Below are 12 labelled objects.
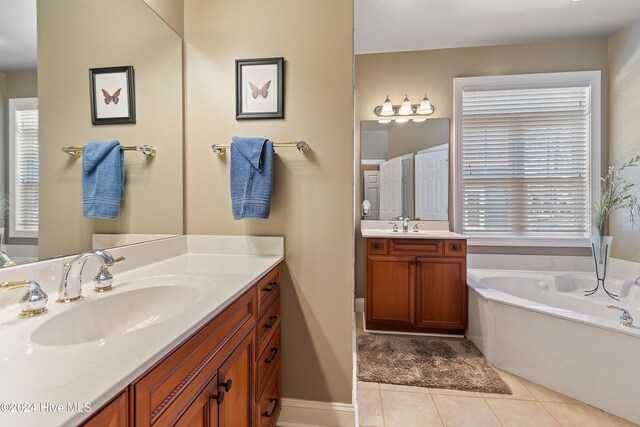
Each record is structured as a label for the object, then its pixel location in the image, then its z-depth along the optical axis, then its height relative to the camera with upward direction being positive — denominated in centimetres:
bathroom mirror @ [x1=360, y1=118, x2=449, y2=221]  286 +42
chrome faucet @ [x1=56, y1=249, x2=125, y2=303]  82 -22
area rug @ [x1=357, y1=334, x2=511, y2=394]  183 -114
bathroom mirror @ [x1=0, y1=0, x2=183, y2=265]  82 +32
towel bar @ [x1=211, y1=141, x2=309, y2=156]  144 +34
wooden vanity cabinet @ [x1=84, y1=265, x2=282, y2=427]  52 -44
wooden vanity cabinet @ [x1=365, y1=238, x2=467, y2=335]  240 -67
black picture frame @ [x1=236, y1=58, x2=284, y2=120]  149 +66
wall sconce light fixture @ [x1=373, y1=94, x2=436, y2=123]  283 +102
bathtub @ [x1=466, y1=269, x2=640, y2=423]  153 -82
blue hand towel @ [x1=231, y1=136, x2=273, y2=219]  139 +17
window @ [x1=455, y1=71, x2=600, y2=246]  271 +52
